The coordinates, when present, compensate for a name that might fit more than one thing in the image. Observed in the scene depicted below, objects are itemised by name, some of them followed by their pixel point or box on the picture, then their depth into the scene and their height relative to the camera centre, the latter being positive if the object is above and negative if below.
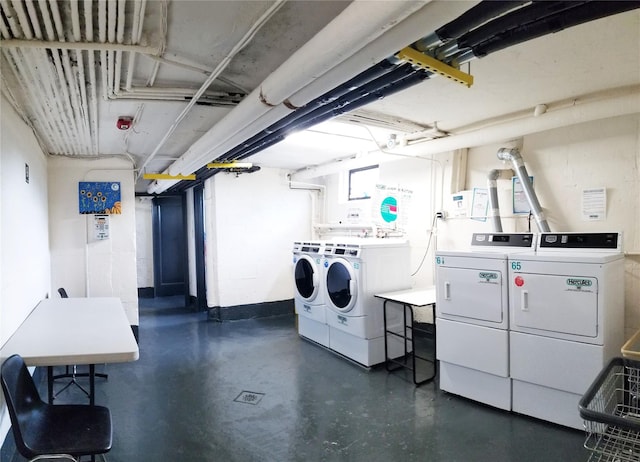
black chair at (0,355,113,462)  1.62 -0.98
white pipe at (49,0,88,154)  1.56 +0.88
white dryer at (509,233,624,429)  2.46 -0.73
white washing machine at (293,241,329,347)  4.40 -0.88
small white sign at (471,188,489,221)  3.88 +0.13
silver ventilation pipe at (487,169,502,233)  3.56 +0.16
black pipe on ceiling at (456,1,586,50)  1.37 +0.77
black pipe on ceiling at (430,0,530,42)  1.31 +0.75
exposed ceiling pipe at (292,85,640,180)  2.63 +0.76
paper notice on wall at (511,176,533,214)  3.56 +0.17
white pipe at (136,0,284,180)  1.57 +0.86
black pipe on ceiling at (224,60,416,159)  2.03 +0.76
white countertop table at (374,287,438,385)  3.40 -0.96
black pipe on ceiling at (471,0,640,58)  1.33 +0.74
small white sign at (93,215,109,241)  4.61 -0.04
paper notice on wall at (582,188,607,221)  3.10 +0.09
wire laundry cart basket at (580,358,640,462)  1.10 -0.69
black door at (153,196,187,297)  7.87 -0.49
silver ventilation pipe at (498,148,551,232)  3.23 +0.29
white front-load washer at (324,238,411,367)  3.77 -0.74
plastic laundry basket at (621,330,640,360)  1.97 -0.77
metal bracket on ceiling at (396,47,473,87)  1.65 +0.72
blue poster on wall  4.54 +0.33
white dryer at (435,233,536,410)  2.86 -0.82
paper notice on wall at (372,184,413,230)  4.54 +0.15
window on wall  5.27 +0.56
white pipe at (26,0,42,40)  1.45 +0.86
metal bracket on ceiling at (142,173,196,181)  4.87 +0.60
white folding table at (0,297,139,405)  1.88 -0.67
